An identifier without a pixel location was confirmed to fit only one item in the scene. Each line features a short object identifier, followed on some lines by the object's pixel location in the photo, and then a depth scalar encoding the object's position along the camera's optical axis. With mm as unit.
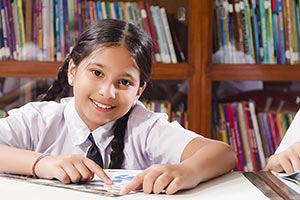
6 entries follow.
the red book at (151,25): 2097
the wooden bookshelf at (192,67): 2012
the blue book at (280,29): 2089
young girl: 1197
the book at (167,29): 2086
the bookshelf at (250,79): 2031
